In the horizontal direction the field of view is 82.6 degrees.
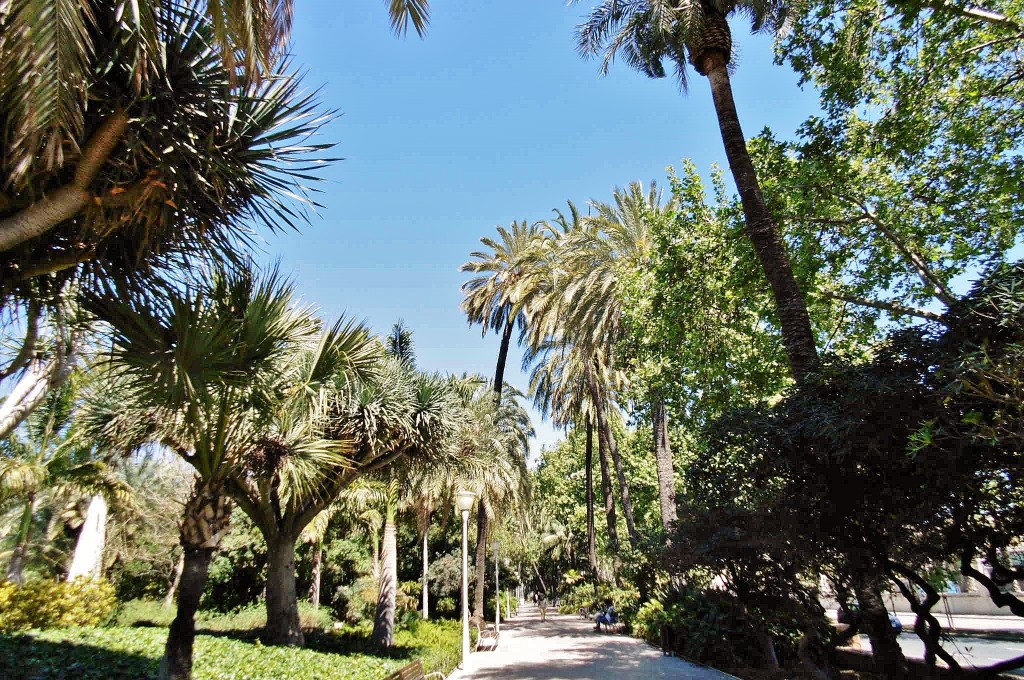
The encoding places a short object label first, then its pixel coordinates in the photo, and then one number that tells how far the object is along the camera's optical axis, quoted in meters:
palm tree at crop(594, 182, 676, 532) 19.44
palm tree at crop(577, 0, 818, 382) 8.87
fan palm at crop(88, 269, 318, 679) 5.82
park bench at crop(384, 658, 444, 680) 7.91
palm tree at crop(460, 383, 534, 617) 20.12
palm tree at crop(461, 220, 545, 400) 24.39
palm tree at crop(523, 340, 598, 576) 26.31
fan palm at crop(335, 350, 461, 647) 12.48
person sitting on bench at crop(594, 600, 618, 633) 24.67
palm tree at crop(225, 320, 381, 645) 9.02
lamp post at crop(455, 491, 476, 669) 15.01
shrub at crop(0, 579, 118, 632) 12.16
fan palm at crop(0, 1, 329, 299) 4.56
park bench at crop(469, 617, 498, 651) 19.08
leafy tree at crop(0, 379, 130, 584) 13.40
